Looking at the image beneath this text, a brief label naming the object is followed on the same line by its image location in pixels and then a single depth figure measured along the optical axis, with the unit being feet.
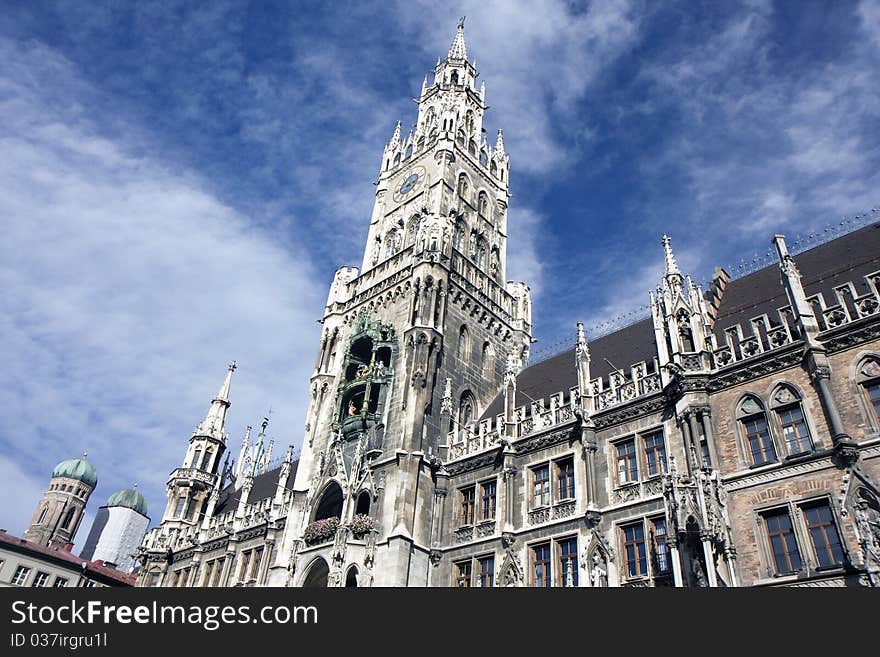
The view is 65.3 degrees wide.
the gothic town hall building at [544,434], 65.46
